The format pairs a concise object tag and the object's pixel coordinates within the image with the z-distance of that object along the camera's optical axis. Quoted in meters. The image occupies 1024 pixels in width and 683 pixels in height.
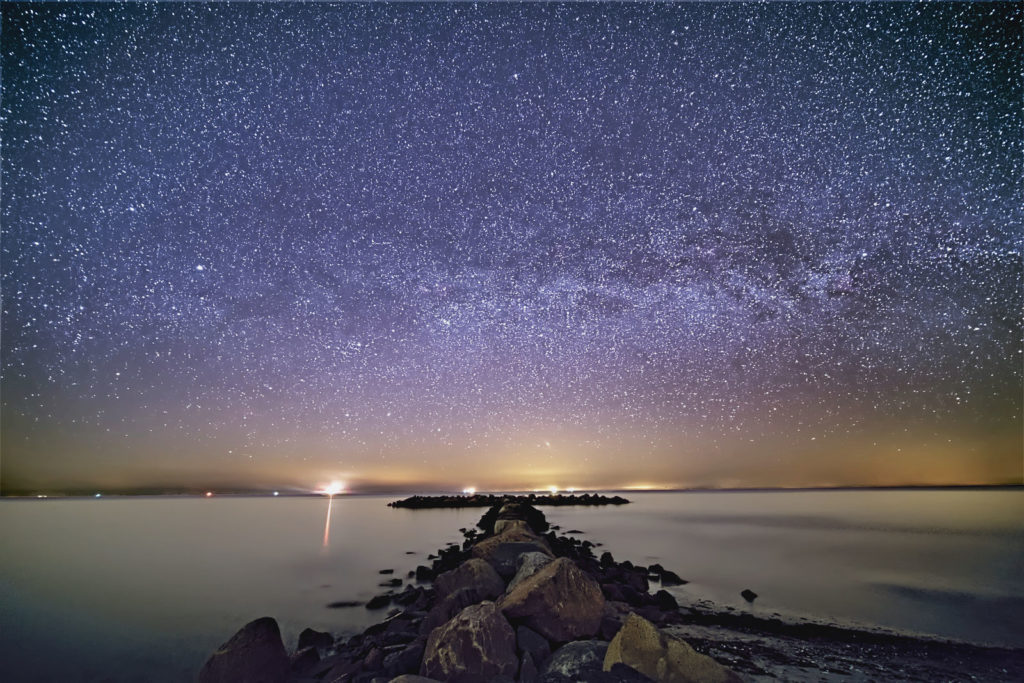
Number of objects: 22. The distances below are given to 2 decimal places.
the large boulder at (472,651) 6.55
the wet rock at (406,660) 7.28
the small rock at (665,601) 11.50
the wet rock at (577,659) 6.48
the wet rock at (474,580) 9.73
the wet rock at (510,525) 14.53
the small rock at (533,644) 7.13
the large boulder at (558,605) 7.71
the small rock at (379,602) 13.88
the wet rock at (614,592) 11.34
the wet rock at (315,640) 10.08
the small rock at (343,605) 14.39
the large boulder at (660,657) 6.05
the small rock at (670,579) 15.21
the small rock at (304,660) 8.36
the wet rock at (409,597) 13.78
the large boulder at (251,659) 7.59
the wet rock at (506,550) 11.35
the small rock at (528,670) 6.58
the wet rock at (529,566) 9.45
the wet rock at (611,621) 7.95
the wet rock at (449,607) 8.83
